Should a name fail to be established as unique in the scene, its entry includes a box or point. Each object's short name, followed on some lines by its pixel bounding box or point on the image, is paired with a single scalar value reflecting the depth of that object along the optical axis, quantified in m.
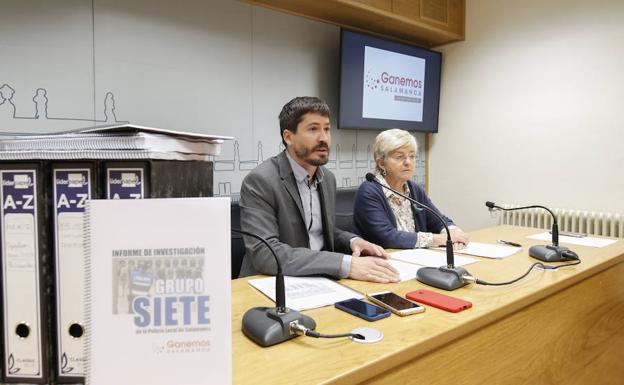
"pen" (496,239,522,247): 1.65
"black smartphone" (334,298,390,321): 0.85
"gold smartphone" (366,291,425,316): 0.89
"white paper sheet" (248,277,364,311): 0.95
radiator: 2.66
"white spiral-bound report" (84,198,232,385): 0.48
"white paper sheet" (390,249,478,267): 1.36
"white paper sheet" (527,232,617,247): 1.69
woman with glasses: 1.86
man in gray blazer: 1.17
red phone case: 0.91
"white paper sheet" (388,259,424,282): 1.18
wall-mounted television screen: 3.02
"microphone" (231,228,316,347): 0.72
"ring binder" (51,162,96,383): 0.53
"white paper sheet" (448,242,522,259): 1.48
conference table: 0.67
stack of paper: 0.53
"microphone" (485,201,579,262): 1.35
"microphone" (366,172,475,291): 1.06
